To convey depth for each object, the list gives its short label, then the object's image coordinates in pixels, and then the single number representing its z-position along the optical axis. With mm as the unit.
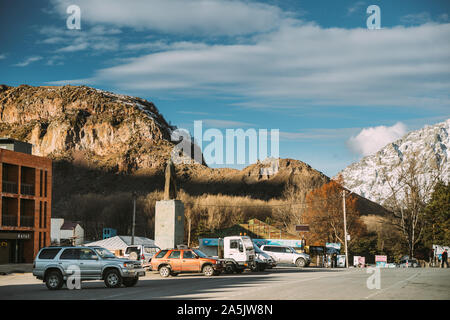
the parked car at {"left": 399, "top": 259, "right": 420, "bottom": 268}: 62931
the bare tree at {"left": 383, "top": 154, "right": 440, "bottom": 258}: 73125
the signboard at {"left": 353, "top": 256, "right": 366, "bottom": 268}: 63294
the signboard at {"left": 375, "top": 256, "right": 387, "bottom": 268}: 64688
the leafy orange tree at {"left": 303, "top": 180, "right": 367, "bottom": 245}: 80562
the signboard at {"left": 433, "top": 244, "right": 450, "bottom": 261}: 65931
